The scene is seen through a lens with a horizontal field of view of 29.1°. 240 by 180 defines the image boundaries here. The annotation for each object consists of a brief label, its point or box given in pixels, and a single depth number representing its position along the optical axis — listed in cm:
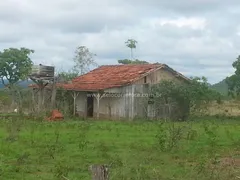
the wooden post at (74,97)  3592
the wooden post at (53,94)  3416
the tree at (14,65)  5225
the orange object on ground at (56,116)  3019
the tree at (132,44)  5369
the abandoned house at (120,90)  3322
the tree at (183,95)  3325
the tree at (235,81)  3980
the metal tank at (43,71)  3369
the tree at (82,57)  5078
